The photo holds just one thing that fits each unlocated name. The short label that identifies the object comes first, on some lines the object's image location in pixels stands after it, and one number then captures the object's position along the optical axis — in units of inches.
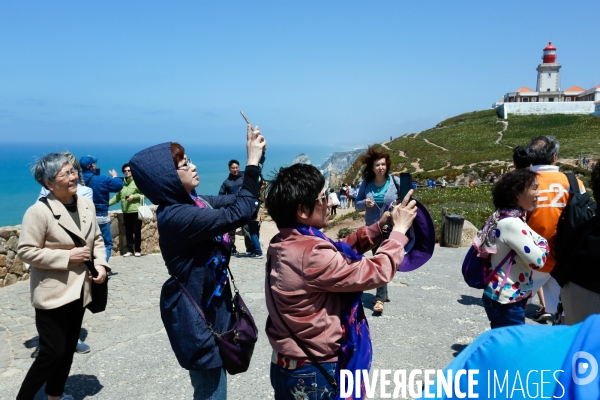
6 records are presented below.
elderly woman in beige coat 146.6
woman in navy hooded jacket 105.1
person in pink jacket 91.0
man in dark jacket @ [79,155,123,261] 325.7
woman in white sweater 148.4
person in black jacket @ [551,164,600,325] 116.5
